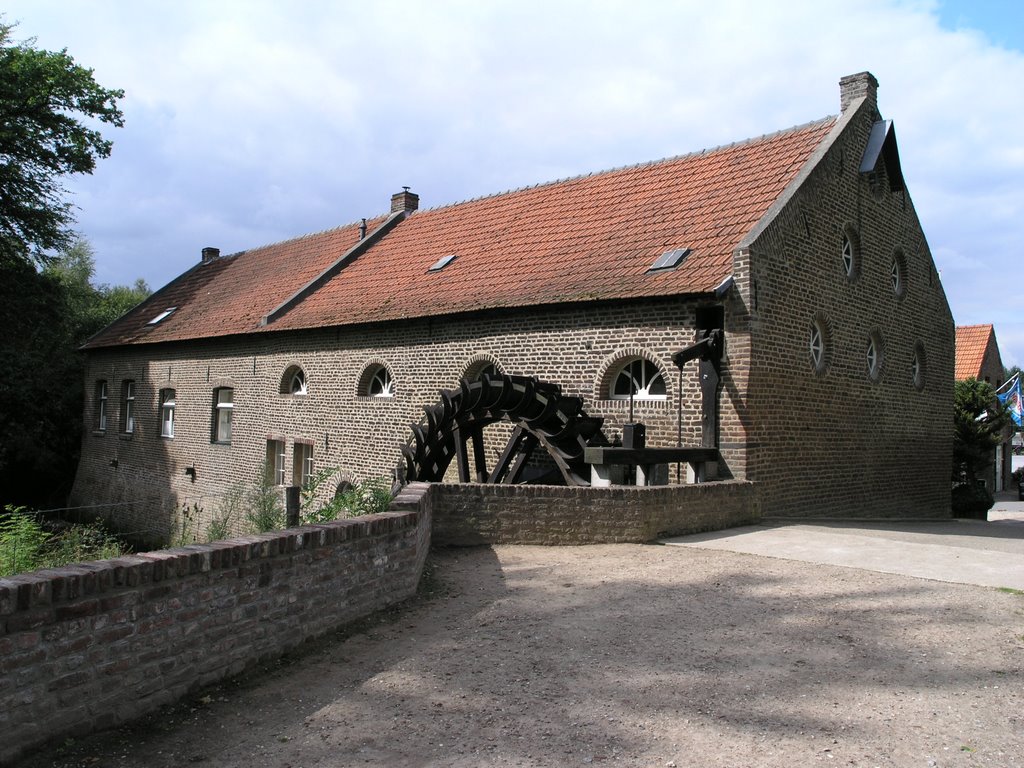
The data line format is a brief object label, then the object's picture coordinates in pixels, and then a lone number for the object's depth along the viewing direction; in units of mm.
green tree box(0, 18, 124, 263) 19328
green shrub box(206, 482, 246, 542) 7695
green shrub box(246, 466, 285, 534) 8039
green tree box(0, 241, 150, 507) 21234
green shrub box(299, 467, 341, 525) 7527
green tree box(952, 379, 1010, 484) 21172
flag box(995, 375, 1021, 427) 26750
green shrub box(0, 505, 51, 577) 5316
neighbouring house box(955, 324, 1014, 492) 32688
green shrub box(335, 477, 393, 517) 7457
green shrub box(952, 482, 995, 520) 19688
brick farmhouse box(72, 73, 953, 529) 11828
